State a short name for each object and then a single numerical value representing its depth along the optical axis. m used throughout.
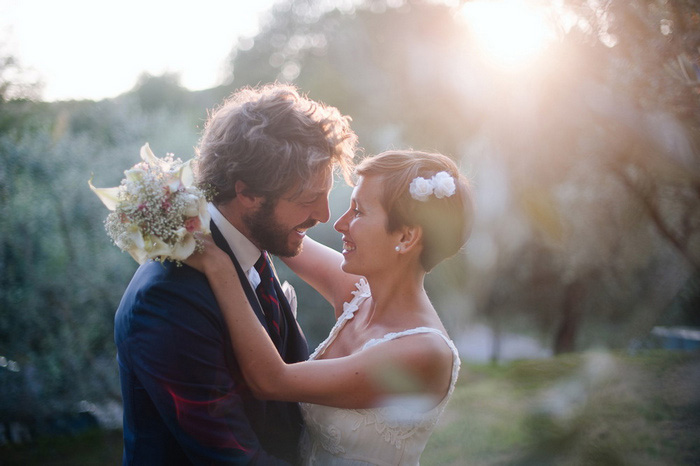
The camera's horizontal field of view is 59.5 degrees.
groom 2.30
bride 2.58
